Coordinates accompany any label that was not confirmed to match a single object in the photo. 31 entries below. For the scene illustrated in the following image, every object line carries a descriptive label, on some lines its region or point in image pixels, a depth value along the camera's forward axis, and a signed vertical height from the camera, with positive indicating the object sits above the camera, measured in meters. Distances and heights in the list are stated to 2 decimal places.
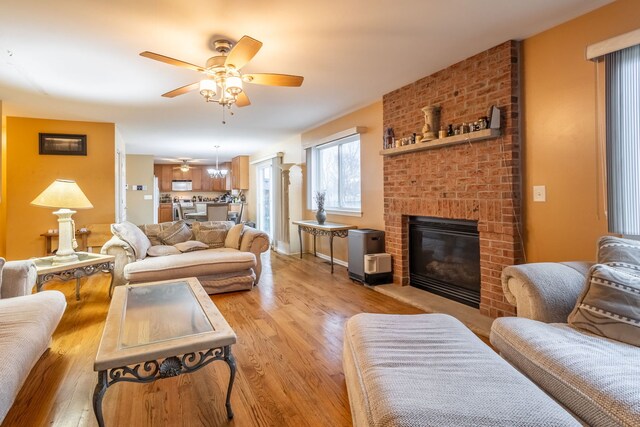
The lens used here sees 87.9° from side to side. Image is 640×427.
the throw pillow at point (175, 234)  4.57 -0.25
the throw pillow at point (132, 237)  3.76 -0.24
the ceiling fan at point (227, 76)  2.33 +1.08
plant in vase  5.22 +0.03
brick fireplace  2.78 +0.45
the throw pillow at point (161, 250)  4.10 -0.44
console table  4.83 -0.23
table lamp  3.14 +0.13
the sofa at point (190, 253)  3.68 -0.47
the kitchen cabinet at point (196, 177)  11.69 +1.35
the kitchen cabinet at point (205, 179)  11.77 +1.28
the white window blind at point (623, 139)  2.09 +0.44
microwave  11.54 +1.06
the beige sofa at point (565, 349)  1.16 -0.61
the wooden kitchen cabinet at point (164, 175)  11.38 +1.40
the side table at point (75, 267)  2.84 -0.46
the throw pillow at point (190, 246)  4.27 -0.40
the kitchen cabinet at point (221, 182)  11.76 +1.16
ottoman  1.03 -0.62
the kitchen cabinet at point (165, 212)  11.22 +0.12
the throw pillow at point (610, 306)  1.50 -0.46
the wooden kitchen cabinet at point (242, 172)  9.55 +1.22
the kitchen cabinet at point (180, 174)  11.53 +1.45
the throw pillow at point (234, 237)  4.49 -0.31
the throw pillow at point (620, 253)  1.68 -0.24
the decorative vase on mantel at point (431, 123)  3.43 +0.92
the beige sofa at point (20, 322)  1.38 -0.57
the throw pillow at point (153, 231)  4.57 -0.21
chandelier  9.42 +1.32
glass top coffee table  1.46 -0.63
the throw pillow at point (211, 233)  4.65 -0.25
